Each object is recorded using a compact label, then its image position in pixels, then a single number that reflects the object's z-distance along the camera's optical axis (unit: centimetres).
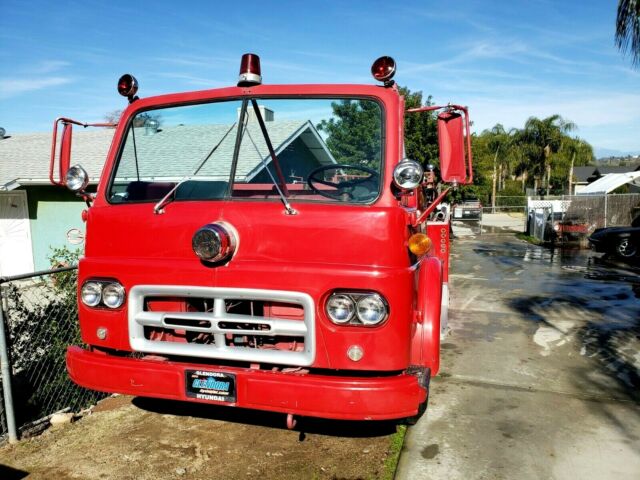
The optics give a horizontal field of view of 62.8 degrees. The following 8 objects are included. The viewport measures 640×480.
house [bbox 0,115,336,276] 1196
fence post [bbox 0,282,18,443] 386
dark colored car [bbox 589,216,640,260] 1400
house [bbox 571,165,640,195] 5790
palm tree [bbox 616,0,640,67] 841
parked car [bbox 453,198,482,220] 3014
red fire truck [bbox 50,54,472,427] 299
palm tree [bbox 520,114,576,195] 4350
